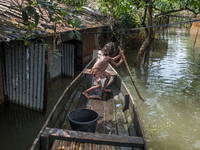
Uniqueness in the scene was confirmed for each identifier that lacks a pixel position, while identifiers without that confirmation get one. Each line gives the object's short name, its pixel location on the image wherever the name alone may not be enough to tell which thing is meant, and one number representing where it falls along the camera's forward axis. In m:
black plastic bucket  3.06
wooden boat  2.63
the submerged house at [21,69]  4.98
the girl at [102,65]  5.05
